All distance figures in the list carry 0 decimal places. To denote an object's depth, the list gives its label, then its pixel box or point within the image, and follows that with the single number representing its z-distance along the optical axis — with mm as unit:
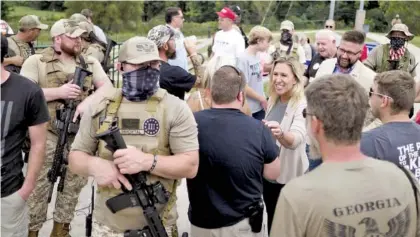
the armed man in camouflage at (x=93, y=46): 4965
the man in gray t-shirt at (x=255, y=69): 5090
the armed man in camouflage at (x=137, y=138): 2445
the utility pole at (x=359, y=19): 12134
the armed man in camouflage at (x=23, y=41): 5348
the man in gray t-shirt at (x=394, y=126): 2445
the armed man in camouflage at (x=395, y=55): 5156
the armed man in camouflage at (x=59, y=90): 3859
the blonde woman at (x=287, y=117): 3438
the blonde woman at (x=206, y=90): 3570
